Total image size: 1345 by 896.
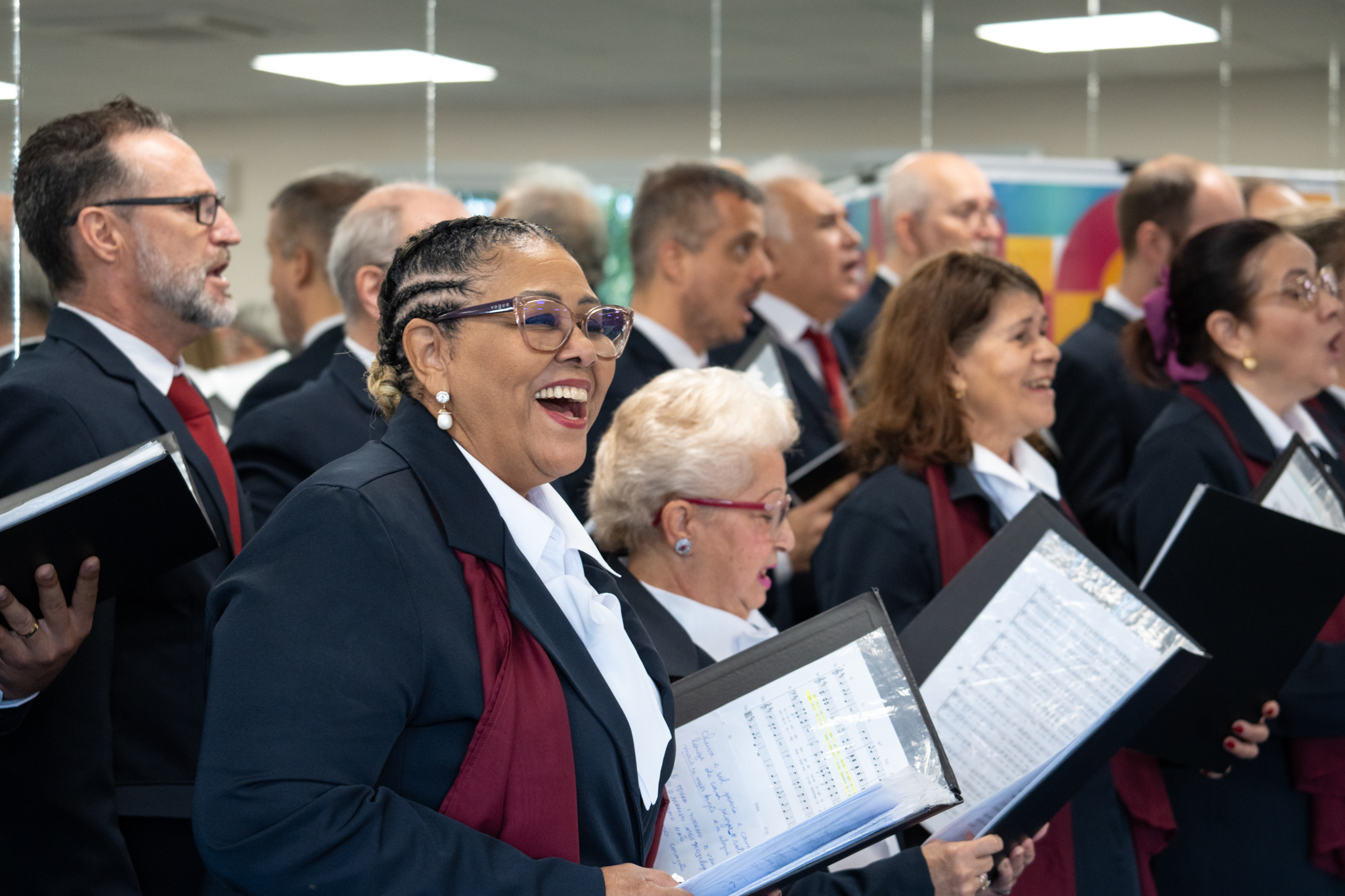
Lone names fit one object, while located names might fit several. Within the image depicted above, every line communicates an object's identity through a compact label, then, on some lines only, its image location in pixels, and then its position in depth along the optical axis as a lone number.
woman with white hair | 4.57
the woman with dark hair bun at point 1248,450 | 5.75
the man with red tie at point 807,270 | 8.70
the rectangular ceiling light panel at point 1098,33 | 13.12
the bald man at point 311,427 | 5.13
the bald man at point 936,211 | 9.61
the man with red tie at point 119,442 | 3.87
